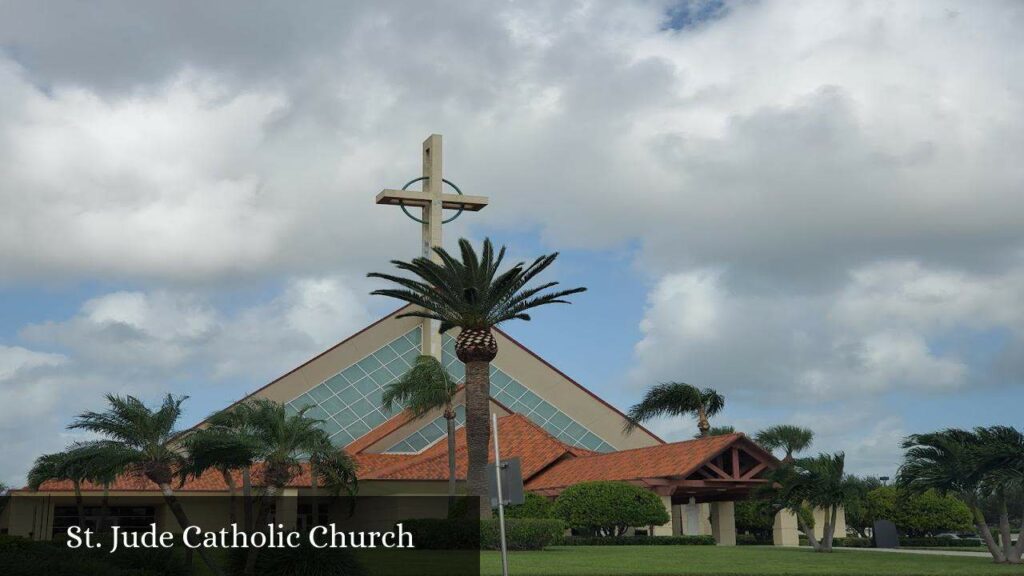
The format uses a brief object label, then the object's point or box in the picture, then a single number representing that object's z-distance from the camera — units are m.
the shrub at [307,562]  20.17
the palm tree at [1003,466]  30.30
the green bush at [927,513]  52.96
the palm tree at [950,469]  30.98
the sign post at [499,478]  17.85
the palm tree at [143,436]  26.69
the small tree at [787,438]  54.50
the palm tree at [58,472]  42.08
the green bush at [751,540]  51.82
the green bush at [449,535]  32.53
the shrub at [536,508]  38.88
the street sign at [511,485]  18.67
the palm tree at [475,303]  35.06
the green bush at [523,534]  32.28
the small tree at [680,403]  51.88
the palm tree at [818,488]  35.69
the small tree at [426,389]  46.44
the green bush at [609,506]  38.69
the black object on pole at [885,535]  47.28
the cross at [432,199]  53.34
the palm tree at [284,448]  38.56
